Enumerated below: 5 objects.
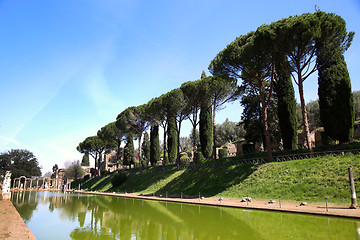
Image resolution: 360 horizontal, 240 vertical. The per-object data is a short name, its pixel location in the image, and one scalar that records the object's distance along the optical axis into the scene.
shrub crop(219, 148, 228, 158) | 35.14
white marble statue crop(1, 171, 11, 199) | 23.27
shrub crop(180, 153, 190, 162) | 46.06
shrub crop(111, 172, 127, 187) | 39.50
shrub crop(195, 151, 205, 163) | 36.13
